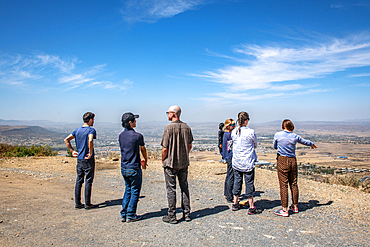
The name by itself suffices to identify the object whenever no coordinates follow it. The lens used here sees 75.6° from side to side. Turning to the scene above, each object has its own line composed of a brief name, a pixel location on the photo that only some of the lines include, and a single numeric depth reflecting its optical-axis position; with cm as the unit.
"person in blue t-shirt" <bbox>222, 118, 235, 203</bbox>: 618
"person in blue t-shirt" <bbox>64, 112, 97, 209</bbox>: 546
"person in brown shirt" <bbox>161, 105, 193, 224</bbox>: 461
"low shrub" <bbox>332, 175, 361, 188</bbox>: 875
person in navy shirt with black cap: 468
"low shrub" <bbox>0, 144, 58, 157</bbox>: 1526
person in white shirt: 517
